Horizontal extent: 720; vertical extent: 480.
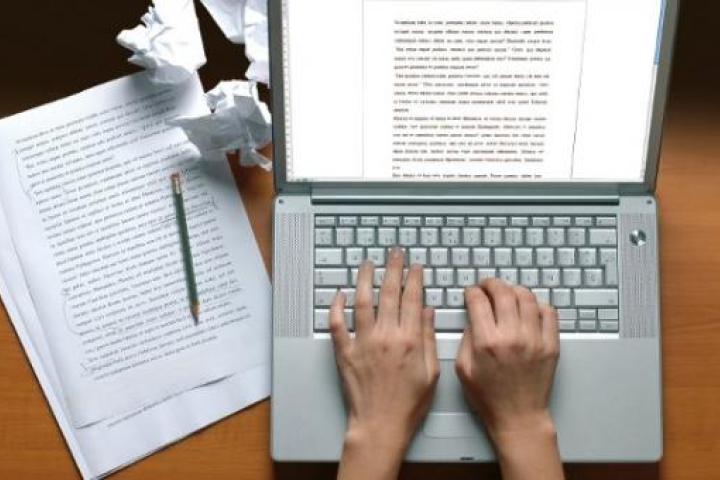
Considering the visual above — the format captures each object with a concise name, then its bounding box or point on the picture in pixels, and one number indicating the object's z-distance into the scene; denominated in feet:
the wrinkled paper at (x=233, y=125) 2.57
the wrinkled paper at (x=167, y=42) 2.56
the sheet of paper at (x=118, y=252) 2.63
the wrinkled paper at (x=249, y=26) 2.60
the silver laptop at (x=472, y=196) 2.41
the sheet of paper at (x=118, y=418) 2.62
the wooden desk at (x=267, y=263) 2.63
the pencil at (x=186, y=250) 2.63
